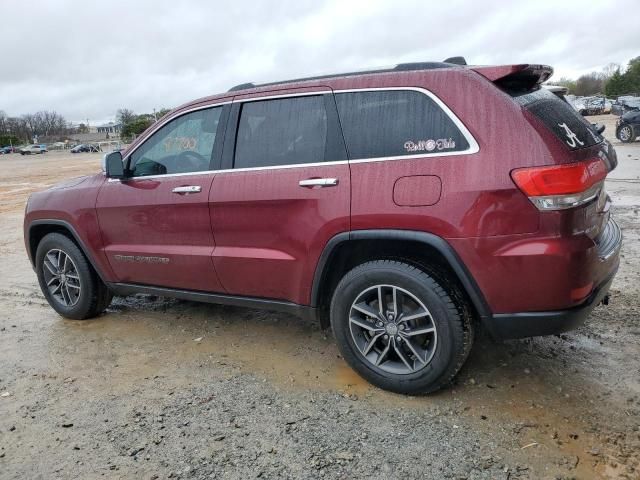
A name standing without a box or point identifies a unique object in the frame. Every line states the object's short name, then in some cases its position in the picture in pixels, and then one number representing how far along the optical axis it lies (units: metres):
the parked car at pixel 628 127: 17.66
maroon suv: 2.73
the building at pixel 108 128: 119.38
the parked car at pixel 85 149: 64.69
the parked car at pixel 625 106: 18.80
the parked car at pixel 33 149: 71.62
